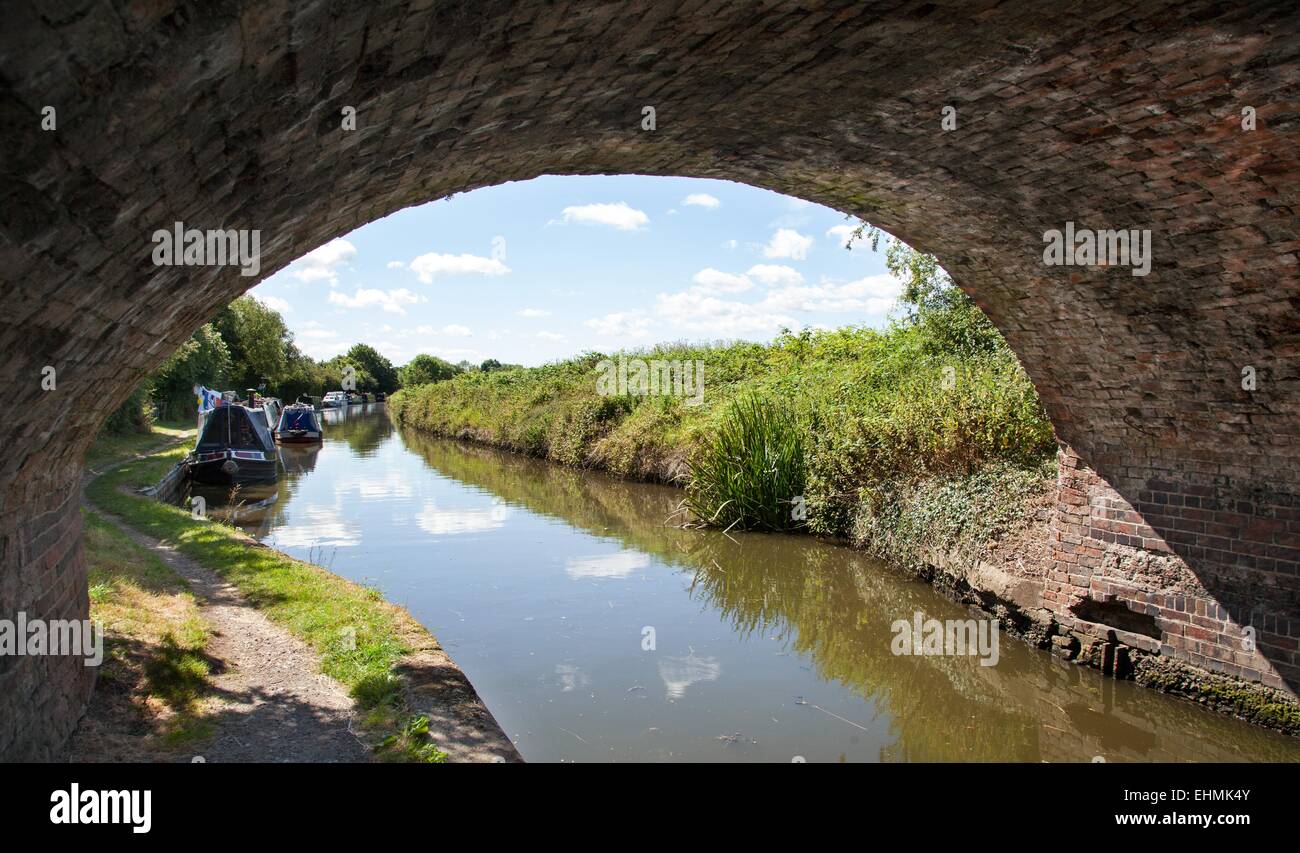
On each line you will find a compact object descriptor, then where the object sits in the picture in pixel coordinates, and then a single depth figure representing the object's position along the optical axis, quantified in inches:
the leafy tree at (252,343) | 2074.3
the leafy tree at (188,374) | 1344.7
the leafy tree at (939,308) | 540.4
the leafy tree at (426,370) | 3083.2
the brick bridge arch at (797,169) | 85.8
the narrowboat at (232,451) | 746.8
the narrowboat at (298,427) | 1286.9
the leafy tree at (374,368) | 3780.8
